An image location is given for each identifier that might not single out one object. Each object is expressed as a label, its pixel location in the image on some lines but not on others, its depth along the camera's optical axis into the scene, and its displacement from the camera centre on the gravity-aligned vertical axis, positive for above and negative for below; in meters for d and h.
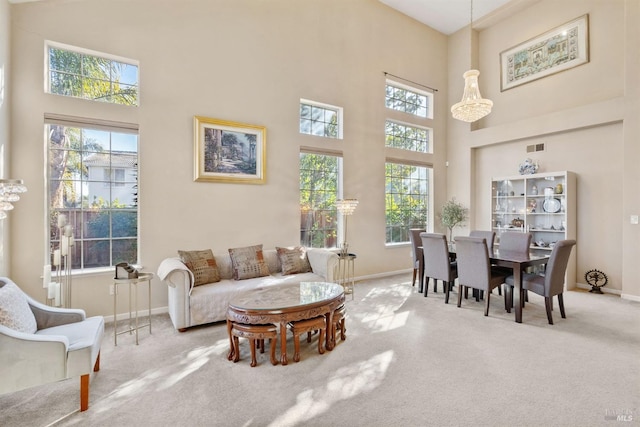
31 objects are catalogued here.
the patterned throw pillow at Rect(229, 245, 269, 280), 4.15 -0.64
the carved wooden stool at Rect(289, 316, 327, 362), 2.80 -1.01
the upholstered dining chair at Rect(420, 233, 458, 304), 4.47 -0.70
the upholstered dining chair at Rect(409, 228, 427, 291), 5.21 -0.58
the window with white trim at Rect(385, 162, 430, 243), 6.47 +0.32
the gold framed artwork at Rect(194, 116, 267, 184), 4.34 +0.90
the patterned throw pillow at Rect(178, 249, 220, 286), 3.84 -0.62
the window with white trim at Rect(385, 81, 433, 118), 6.51 +2.42
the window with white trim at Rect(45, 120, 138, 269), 3.64 +0.30
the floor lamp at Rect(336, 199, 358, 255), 4.84 +0.12
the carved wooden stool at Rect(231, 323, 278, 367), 2.71 -1.02
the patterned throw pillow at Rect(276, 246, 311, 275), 4.47 -0.65
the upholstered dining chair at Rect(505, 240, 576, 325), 3.63 -0.77
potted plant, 6.80 -0.02
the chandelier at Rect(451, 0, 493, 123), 4.16 +1.43
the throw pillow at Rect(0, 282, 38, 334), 2.07 -0.64
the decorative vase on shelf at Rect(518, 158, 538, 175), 6.00 +0.86
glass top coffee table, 2.75 -0.82
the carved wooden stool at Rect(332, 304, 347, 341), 3.11 -1.07
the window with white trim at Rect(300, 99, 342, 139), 5.41 +1.66
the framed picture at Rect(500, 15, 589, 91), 5.56 +2.98
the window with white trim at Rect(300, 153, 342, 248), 5.41 +0.27
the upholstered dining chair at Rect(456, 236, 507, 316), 3.93 -0.69
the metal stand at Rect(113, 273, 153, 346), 3.14 -1.04
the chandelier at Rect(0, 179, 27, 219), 2.36 +0.19
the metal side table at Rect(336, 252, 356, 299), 5.07 -1.08
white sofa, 3.44 -0.86
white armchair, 1.93 -0.87
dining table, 3.71 -0.61
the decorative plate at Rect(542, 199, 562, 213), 5.60 +0.13
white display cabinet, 5.45 +0.10
